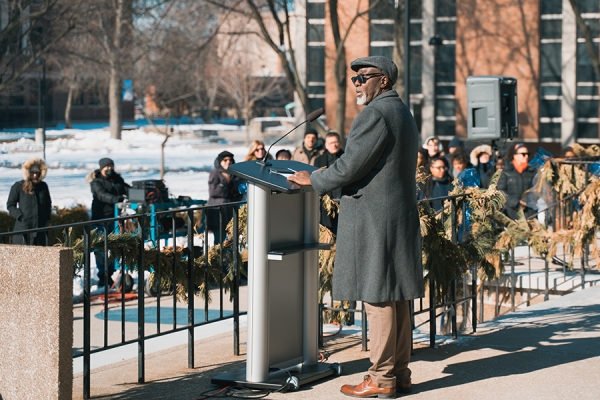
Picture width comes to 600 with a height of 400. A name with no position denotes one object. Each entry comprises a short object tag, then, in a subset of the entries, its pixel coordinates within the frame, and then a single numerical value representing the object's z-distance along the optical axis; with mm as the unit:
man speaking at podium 4953
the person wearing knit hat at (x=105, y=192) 13508
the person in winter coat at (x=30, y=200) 11930
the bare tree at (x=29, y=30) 16719
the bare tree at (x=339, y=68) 22688
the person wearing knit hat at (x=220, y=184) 13547
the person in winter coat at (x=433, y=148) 13873
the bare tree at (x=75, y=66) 20422
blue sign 31814
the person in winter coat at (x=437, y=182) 11906
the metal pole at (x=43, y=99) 17859
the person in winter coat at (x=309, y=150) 13329
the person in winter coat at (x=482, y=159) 14316
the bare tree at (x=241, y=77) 52312
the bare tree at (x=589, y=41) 22828
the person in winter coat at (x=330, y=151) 12781
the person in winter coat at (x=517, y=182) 13062
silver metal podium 5203
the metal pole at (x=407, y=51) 18211
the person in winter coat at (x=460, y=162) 12641
